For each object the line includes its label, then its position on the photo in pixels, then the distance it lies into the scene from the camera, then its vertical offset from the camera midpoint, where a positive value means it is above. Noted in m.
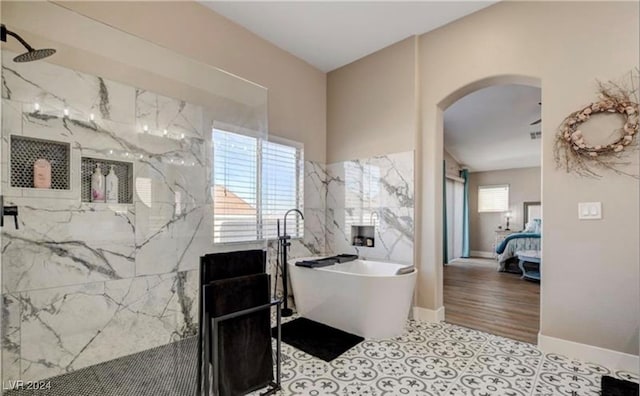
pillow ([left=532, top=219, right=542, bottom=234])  6.96 -0.57
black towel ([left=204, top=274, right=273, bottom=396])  1.75 -0.81
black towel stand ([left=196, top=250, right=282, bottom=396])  1.72 -0.65
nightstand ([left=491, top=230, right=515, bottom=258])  7.96 -0.92
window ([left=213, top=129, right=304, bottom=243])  2.63 +0.13
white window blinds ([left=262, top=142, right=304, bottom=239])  3.39 +0.17
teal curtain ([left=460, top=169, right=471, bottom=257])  8.43 -0.41
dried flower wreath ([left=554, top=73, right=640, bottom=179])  2.22 +0.48
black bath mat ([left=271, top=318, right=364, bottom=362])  2.54 -1.24
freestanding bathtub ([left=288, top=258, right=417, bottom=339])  2.75 -0.93
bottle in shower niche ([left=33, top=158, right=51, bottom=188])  1.90 +0.16
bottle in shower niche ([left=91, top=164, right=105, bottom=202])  2.12 +0.10
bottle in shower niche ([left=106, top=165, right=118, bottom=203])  2.17 +0.09
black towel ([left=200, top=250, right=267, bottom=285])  1.81 -0.39
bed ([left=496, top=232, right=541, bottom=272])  5.96 -0.89
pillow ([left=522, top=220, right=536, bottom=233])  7.16 -0.61
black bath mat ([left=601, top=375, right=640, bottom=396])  1.92 -1.19
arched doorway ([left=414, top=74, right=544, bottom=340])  3.30 -0.07
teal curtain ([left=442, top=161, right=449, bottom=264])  7.29 -0.81
